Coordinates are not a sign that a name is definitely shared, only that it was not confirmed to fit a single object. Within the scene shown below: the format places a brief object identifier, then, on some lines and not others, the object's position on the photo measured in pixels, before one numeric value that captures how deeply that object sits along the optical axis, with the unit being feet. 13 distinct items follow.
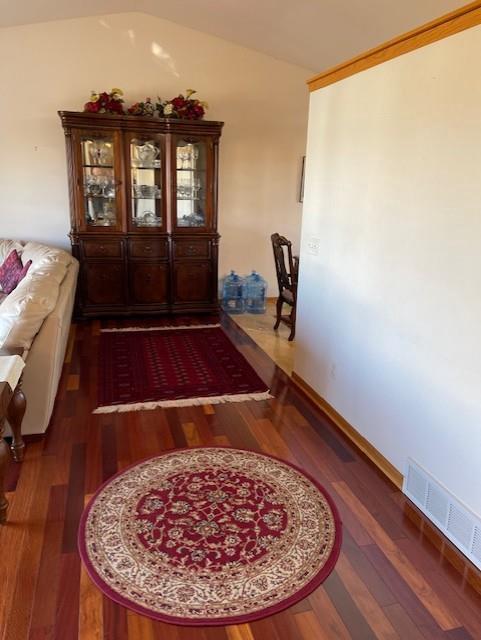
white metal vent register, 6.21
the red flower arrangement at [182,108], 15.65
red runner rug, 10.71
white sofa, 8.55
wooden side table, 6.66
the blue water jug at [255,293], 18.69
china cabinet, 15.39
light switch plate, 10.32
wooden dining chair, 14.74
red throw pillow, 13.51
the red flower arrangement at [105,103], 14.97
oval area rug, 5.57
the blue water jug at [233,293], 18.54
